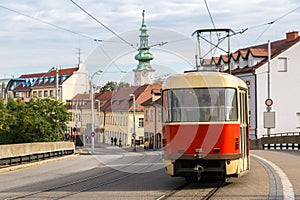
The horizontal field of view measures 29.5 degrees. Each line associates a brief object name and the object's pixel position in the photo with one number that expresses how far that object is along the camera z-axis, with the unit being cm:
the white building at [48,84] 12075
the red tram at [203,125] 1407
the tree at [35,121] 4000
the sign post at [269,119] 4175
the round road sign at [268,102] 4059
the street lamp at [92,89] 5465
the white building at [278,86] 5775
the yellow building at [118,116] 8375
